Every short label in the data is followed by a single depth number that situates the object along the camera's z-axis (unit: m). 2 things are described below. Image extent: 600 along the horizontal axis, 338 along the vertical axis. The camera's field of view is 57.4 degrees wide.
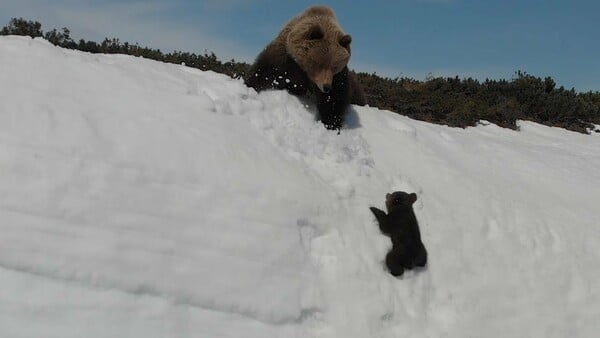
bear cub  4.23
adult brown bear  5.85
